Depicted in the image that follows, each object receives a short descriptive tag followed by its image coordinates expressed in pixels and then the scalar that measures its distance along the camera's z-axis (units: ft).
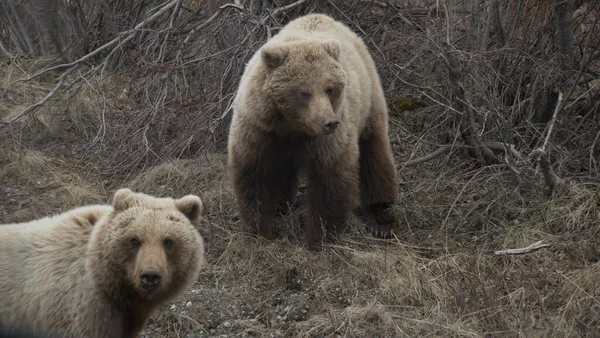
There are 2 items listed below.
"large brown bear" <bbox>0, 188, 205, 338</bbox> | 30.60
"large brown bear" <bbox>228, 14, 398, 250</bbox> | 43.93
